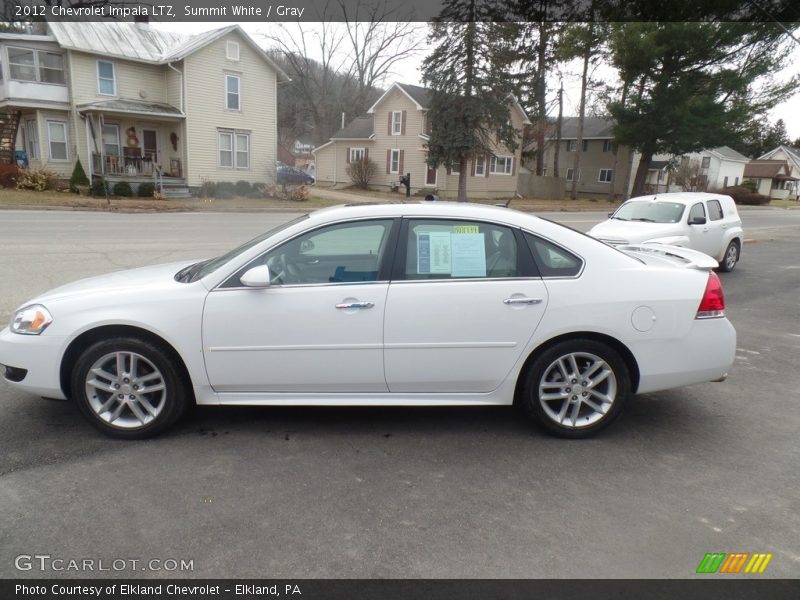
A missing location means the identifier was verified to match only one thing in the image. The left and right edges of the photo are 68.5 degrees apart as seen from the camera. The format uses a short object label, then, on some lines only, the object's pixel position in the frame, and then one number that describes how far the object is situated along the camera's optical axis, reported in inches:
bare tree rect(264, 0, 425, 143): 2048.5
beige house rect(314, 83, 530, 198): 1545.3
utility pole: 1951.4
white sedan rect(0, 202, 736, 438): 151.0
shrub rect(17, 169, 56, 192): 978.1
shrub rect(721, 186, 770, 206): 2044.8
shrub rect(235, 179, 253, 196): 1189.7
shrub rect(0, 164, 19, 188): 986.1
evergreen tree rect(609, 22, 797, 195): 1346.0
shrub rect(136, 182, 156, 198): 1050.1
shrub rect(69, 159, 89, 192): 1019.9
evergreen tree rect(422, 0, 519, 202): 1255.5
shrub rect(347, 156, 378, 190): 1595.7
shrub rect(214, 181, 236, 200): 1165.1
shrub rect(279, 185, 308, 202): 1151.6
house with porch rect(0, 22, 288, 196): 1056.2
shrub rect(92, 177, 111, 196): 1001.5
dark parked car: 1234.0
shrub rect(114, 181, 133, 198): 1007.6
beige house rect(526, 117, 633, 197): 2020.2
